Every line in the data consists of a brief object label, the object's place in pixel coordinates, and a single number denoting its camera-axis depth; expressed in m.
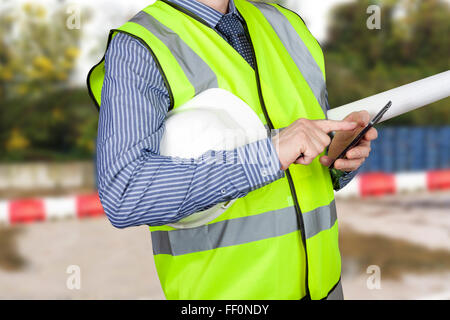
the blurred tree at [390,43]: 11.38
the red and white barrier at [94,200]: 6.86
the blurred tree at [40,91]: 10.82
